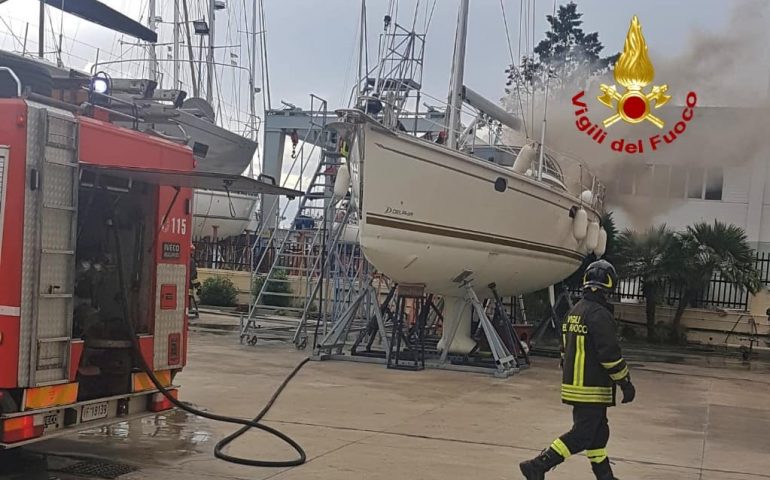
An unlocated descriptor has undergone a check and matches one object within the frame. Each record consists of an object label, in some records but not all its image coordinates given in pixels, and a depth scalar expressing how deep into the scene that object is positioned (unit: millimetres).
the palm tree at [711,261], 21953
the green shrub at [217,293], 26438
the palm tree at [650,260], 22203
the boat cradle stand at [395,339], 14206
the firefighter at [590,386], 6223
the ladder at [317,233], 15789
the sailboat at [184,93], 8289
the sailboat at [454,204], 12617
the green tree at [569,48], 43375
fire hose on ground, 7102
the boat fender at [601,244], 19120
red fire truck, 5969
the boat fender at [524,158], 15062
